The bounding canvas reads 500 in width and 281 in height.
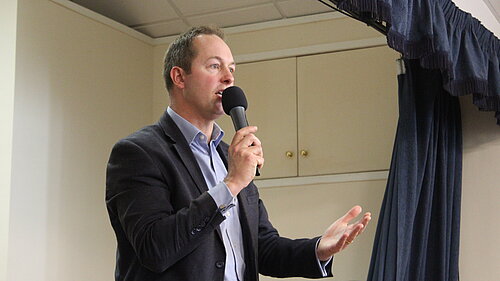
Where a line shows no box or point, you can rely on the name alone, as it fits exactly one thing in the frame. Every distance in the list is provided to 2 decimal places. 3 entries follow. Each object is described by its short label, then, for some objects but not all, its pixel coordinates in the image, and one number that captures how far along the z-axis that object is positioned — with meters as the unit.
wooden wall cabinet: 3.57
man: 1.49
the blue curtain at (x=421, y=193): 2.84
